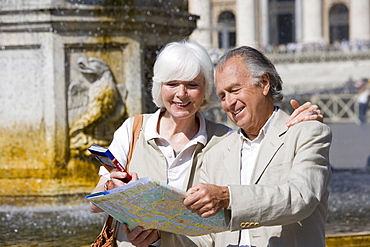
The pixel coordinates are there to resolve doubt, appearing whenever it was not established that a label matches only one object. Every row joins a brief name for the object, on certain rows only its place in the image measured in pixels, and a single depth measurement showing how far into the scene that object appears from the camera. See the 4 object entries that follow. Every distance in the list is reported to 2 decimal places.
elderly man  2.86
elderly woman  3.56
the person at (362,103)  26.50
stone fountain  6.77
